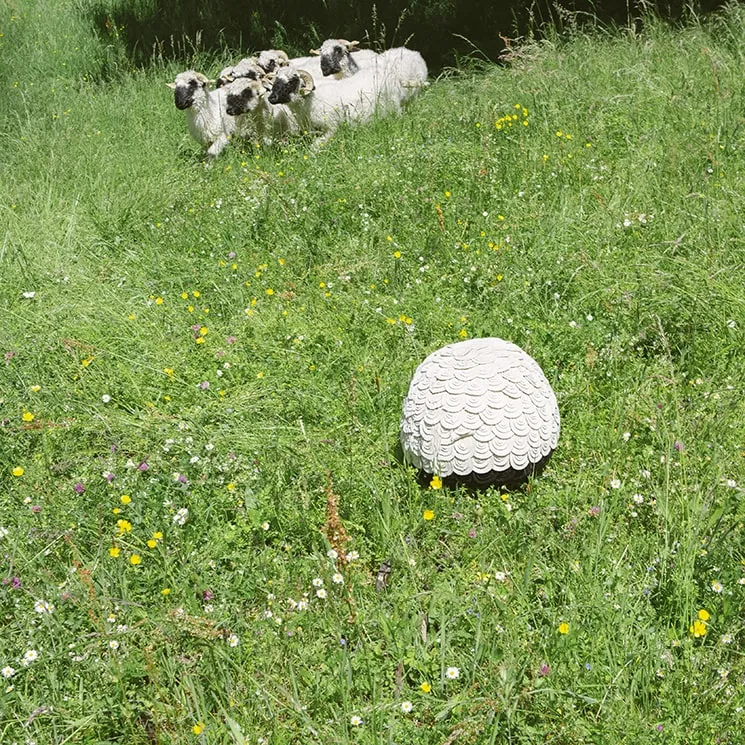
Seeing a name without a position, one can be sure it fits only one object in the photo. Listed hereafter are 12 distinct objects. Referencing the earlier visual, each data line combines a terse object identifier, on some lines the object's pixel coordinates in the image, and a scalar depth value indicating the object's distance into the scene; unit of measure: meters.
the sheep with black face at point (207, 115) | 6.82
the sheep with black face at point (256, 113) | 6.63
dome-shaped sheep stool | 3.03
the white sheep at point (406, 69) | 7.33
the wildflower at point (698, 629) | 2.33
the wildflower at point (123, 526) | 2.79
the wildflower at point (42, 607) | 2.58
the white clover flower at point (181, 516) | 2.88
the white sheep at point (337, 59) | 7.38
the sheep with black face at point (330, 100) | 6.66
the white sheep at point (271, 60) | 7.24
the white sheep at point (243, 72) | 6.95
